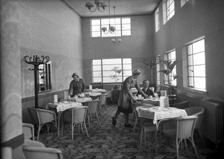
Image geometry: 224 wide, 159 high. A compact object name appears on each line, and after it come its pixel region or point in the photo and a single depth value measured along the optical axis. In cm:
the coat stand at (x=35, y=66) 584
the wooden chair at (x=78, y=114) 501
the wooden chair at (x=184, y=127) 357
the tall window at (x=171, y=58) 866
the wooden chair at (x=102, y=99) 758
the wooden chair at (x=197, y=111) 407
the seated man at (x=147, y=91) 689
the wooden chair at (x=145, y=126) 416
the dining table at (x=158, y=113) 403
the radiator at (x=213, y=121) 409
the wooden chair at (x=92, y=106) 599
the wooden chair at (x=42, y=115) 516
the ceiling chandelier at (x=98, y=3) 537
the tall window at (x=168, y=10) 854
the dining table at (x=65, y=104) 552
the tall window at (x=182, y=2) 685
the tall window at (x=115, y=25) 1277
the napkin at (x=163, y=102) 429
